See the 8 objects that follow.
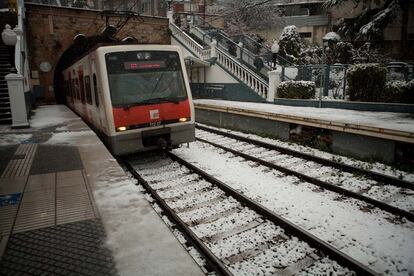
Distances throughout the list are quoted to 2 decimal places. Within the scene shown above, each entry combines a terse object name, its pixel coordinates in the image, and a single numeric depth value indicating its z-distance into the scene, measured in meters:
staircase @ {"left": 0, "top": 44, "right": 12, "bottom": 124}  11.74
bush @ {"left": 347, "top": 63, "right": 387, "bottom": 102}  11.19
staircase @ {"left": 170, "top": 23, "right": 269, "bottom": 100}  16.90
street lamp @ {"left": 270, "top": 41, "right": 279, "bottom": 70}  15.62
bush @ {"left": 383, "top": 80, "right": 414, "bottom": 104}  10.51
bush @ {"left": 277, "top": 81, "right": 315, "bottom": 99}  13.92
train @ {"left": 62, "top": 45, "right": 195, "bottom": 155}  7.31
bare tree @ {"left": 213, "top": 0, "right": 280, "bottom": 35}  30.30
